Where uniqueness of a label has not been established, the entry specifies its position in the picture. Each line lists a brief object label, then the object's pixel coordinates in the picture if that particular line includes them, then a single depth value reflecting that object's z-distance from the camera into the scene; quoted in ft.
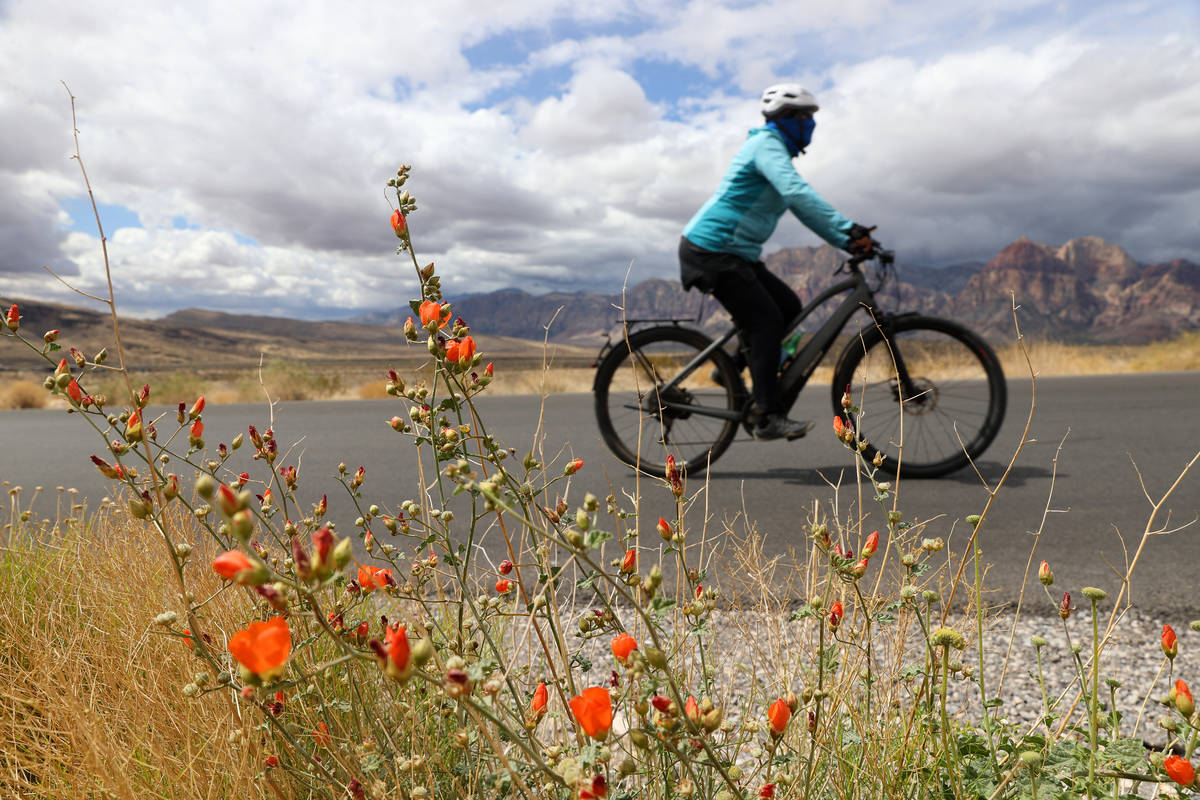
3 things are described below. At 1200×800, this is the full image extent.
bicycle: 15.26
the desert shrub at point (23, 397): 49.39
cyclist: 15.52
